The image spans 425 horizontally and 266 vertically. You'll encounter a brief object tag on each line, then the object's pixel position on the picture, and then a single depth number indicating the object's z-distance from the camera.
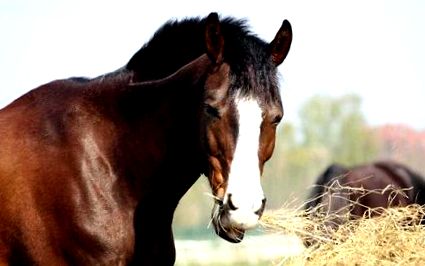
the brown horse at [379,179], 21.61
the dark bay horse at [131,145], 10.03
